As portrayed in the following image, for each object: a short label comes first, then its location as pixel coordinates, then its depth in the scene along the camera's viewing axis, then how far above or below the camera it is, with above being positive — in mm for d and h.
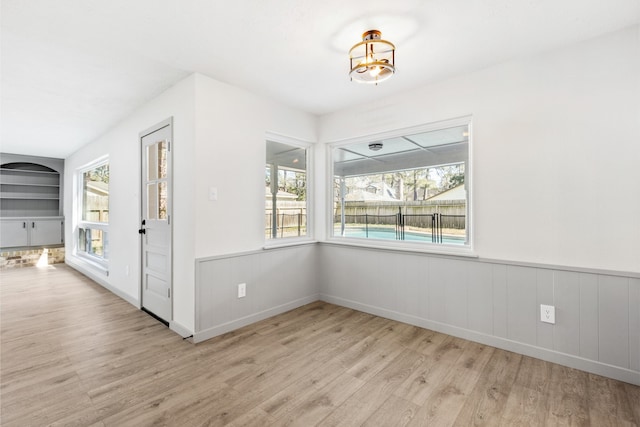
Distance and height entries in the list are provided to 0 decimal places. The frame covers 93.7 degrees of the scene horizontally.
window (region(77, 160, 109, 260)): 5078 +100
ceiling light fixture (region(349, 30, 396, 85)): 2009 +1089
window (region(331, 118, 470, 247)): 2898 +297
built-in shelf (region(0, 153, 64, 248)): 6355 +381
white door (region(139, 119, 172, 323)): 3025 -43
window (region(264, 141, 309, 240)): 3474 +290
